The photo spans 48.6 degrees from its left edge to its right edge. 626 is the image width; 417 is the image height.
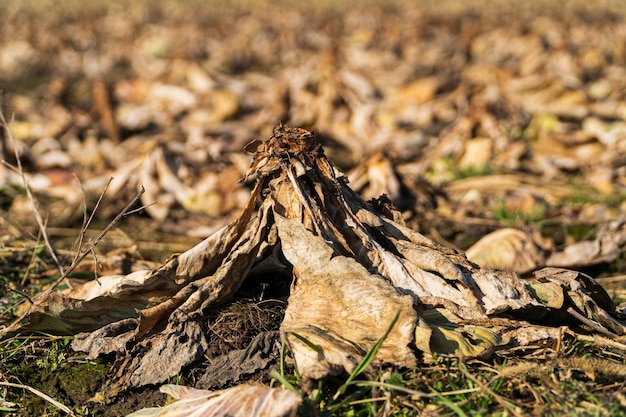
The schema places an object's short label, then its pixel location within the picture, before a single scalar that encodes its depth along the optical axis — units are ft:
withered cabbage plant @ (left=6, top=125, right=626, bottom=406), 6.91
